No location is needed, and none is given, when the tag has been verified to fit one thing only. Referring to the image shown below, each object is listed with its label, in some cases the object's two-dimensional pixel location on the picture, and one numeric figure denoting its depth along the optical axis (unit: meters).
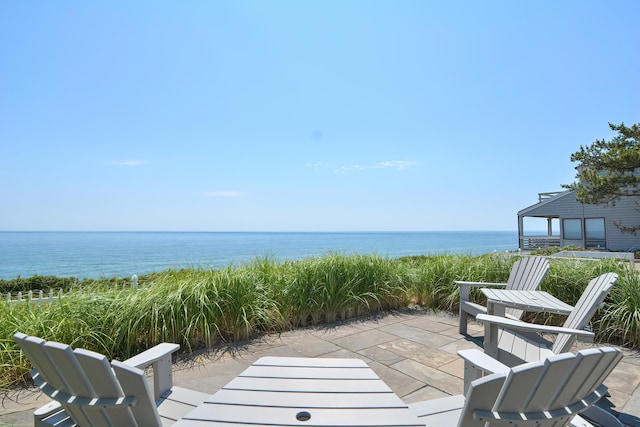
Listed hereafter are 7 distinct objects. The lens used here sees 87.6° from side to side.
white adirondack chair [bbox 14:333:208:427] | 1.16
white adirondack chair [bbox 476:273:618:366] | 2.46
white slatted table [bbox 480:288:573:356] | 2.90
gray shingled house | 16.91
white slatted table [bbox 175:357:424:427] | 1.29
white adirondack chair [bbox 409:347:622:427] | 1.09
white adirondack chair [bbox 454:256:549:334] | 3.93
